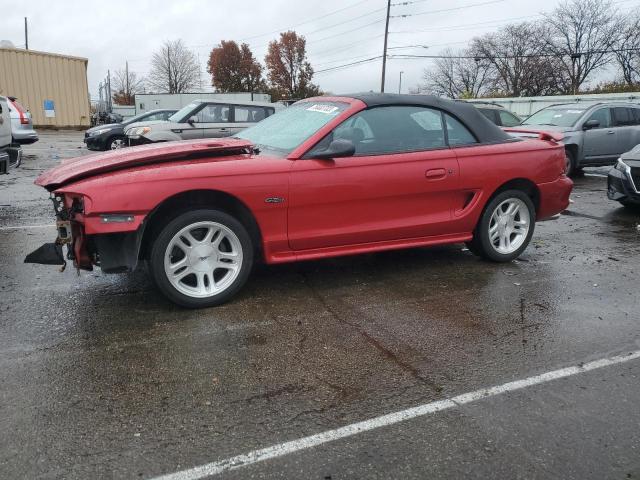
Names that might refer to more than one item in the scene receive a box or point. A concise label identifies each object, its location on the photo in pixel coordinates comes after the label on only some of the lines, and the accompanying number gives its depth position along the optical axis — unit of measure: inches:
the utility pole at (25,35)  2246.7
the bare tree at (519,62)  2329.0
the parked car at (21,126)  457.4
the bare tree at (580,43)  2132.1
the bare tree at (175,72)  3002.0
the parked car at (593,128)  467.5
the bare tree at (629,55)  2018.9
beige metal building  1081.4
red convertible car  147.6
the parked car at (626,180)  303.1
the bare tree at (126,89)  3253.0
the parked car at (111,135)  610.2
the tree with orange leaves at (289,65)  2876.5
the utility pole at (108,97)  1638.8
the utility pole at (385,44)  1621.6
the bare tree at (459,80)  2827.3
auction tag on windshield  182.5
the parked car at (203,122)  436.5
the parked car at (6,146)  275.1
